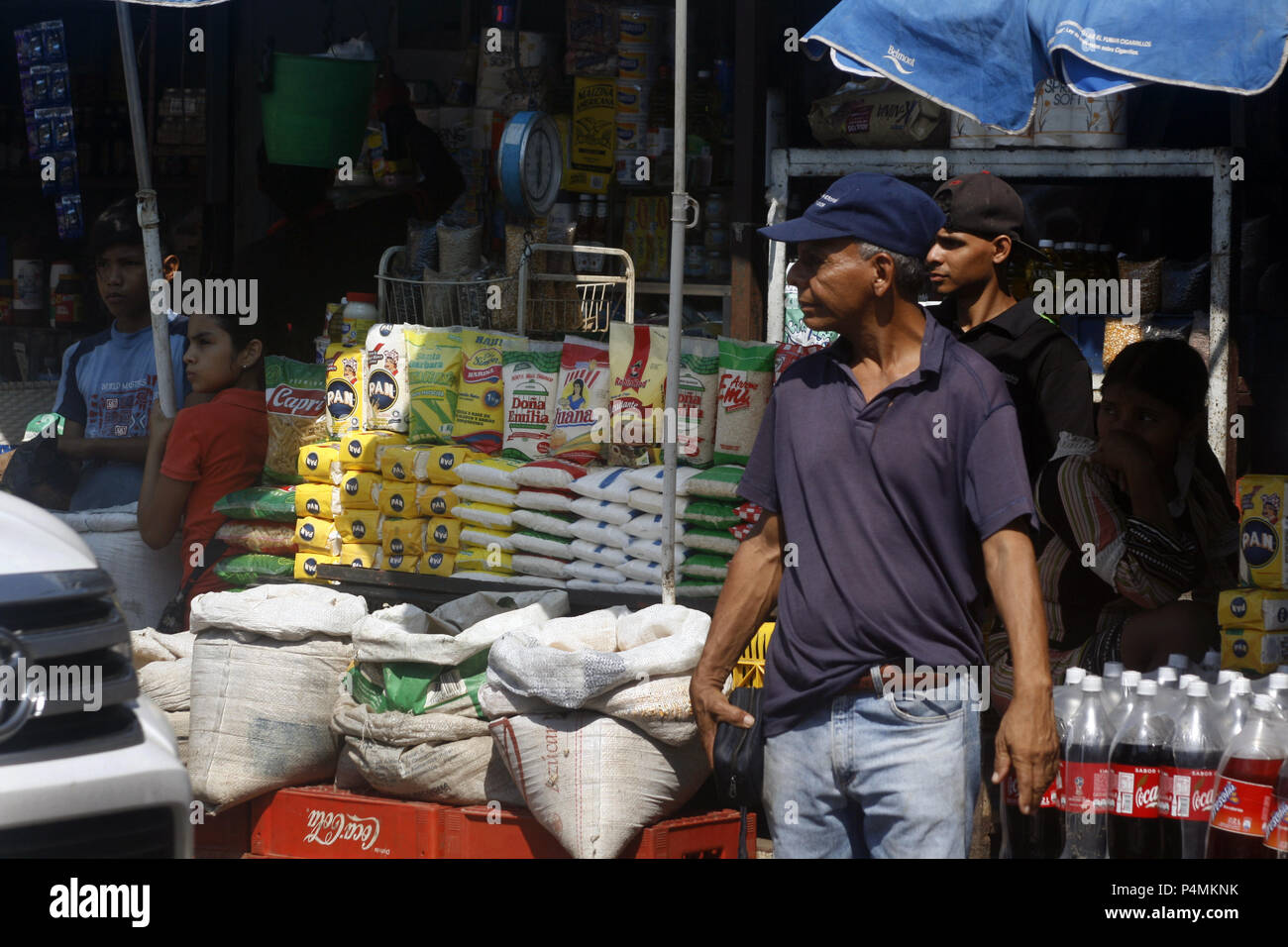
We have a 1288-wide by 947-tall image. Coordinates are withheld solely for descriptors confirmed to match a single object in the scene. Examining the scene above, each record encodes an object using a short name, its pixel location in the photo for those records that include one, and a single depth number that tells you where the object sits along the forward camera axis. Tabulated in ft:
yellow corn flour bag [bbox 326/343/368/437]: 20.13
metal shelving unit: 20.49
